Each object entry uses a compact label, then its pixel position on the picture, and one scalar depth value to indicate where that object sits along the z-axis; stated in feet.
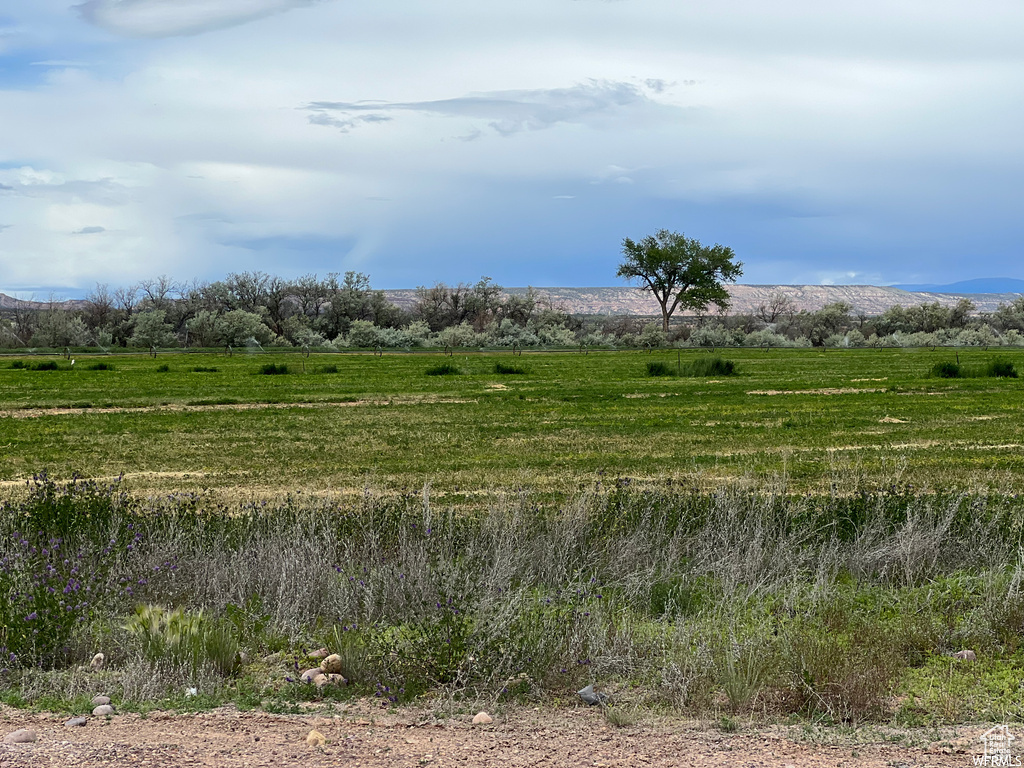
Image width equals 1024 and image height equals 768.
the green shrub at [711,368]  132.36
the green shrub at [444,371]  139.13
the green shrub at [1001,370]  122.21
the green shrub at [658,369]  134.90
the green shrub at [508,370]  140.15
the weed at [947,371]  120.06
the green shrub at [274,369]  138.90
